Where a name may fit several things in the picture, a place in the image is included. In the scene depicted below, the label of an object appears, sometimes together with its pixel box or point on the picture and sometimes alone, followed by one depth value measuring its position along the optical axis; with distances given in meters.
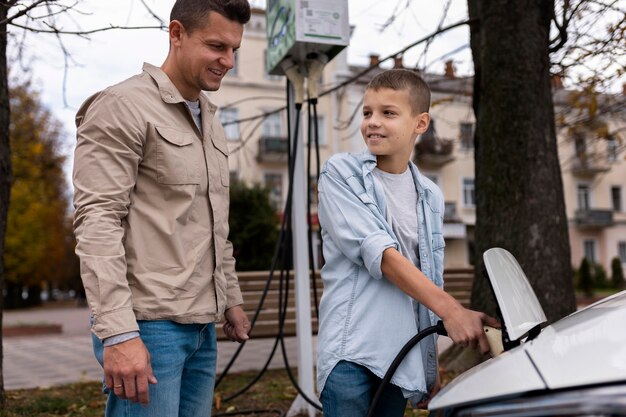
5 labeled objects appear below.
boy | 1.73
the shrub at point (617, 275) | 30.23
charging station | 3.53
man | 1.65
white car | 1.13
